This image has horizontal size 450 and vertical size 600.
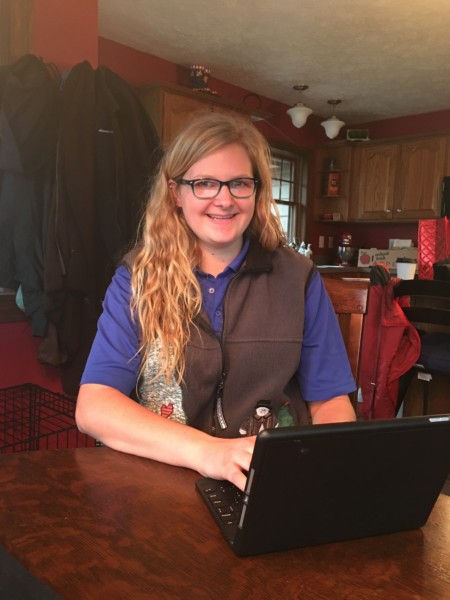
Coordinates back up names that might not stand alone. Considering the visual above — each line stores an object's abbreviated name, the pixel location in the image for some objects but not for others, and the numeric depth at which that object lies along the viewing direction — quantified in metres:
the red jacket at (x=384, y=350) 2.23
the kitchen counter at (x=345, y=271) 5.32
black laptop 0.55
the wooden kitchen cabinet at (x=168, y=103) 3.98
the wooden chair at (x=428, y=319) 2.14
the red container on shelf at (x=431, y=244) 2.46
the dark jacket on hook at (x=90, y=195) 1.87
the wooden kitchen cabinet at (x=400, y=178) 5.65
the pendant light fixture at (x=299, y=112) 5.06
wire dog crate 1.99
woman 1.10
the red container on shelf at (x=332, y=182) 6.33
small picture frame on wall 6.00
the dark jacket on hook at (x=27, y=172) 1.83
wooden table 0.54
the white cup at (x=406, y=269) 2.55
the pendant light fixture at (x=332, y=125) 5.46
